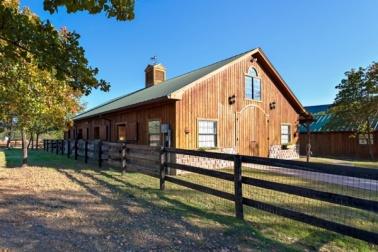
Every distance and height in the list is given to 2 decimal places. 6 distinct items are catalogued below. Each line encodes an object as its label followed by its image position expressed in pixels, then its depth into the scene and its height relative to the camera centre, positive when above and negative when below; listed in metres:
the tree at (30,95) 9.18 +1.46
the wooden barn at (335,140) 23.36 -0.47
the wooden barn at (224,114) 12.56 +1.08
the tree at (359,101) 21.41 +2.59
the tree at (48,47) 4.69 +1.55
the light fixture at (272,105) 16.48 +1.70
